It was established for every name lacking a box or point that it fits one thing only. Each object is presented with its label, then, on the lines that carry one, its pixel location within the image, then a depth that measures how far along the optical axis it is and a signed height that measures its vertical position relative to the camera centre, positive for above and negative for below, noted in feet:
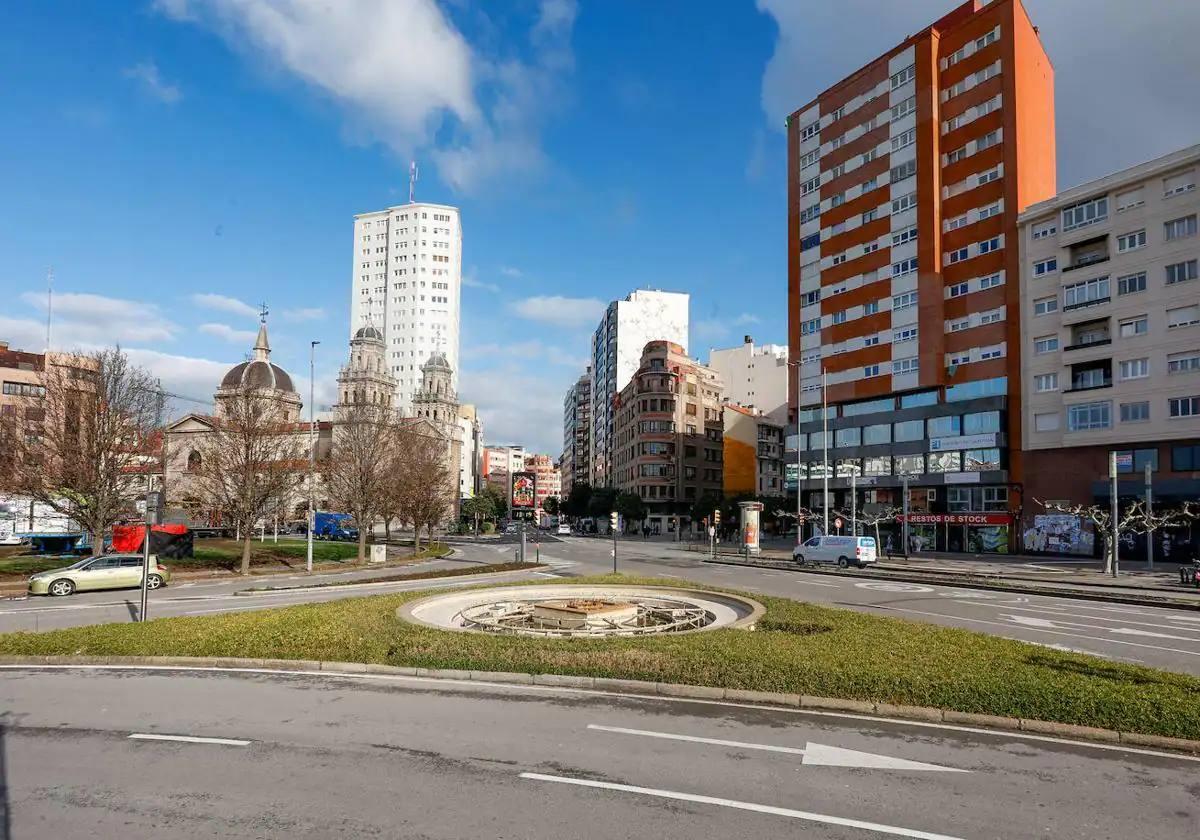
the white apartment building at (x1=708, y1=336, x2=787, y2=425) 406.82 +57.21
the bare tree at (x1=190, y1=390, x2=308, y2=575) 122.52 +1.66
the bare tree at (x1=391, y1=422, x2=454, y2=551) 166.09 -1.80
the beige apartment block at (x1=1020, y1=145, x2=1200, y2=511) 145.79 +31.68
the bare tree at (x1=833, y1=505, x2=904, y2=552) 184.38 -9.99
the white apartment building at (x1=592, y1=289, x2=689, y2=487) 449.06 +88.72
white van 131.75 -13.79
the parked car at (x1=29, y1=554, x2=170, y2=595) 88.33 -13.21
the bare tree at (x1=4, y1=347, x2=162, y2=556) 109.91 +4.02
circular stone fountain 55.21 -11.57
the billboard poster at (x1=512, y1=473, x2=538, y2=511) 131.95 -3.20
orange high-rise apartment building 178.60 +56.32
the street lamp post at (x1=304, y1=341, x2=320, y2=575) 129.59 +2.42
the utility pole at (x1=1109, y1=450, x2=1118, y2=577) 106.01 -2.85
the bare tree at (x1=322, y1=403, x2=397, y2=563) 144.25 +0.13
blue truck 261.85 -19.94
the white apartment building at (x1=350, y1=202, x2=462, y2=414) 495.00 +129.53
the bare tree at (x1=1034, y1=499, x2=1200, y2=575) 111.75 -7.00
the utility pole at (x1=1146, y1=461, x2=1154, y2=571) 116.46 -5.67
